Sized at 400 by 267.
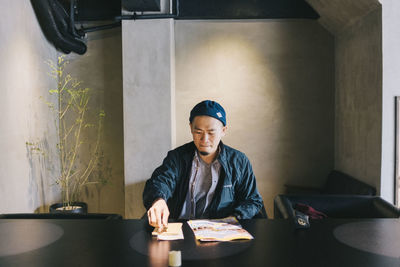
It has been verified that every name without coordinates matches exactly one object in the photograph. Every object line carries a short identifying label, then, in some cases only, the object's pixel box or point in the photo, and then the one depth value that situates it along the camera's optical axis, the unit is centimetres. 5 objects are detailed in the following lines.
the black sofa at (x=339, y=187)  331
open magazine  149
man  208
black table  125
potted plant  448
